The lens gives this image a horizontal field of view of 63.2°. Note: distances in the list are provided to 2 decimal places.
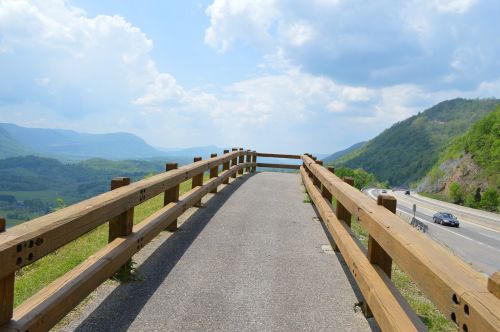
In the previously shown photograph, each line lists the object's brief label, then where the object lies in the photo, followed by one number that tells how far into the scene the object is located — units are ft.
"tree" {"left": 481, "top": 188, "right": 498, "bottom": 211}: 350.64
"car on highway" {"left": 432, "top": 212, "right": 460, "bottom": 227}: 253.03
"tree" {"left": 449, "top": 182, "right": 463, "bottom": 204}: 400.47
